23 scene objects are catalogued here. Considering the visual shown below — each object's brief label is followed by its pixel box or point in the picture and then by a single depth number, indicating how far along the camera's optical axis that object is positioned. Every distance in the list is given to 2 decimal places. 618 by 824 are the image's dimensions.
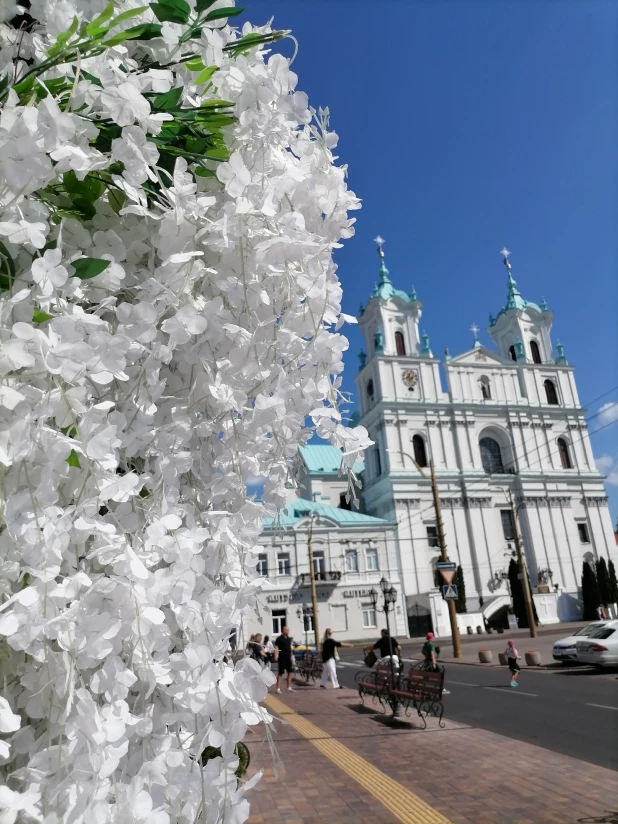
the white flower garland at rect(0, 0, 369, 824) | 0.96
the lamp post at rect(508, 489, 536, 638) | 26.31
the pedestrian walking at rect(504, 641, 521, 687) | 13.61
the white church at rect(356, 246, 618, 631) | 41.75
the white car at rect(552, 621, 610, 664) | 16.28
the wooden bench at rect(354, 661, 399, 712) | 10.34
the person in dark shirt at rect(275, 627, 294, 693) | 14.05
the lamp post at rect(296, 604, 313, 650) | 34.69
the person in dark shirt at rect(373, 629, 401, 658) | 13.63
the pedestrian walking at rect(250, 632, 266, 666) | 12.95
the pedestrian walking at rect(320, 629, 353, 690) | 14.84
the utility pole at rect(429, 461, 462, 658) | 20.37
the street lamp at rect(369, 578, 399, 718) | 16.64
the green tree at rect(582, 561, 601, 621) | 40.09
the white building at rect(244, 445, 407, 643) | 36.06
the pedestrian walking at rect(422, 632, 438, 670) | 13.35
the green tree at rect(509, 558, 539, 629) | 38.41
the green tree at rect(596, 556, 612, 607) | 40.31
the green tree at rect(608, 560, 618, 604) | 40.41
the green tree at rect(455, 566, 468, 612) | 38.81
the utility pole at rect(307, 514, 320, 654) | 26.89
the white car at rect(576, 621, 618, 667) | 14.66
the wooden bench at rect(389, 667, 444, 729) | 8.81
